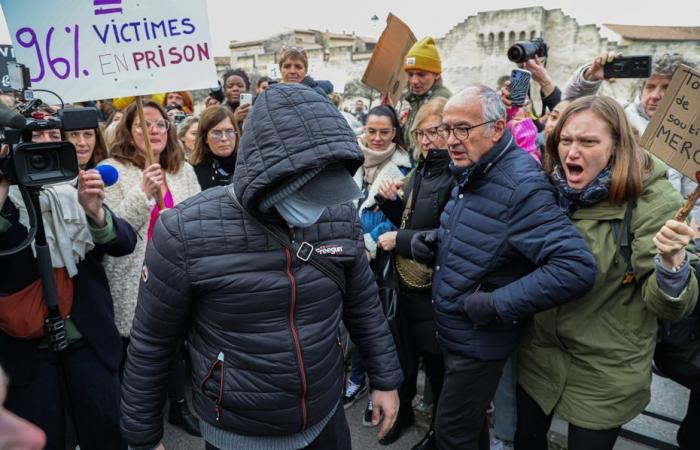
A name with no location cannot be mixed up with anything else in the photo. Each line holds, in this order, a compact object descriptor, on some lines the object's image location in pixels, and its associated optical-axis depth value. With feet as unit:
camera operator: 5.93
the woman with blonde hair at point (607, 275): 5.80
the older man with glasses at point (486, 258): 5.90
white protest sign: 6.66
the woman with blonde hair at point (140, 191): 8.47
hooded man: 4.42
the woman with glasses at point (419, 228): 8.17
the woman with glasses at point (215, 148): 11.66
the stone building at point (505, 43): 108.37
